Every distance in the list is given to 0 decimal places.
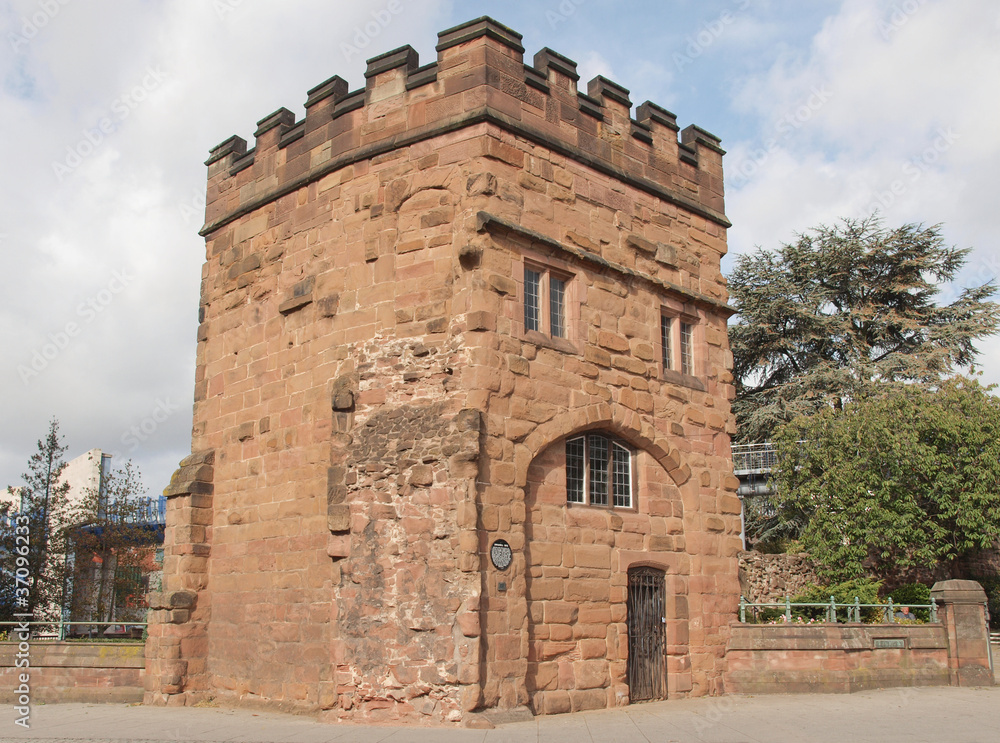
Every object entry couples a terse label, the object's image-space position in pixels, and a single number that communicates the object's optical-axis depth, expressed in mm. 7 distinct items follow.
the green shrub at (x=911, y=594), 18281
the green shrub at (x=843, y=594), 16484
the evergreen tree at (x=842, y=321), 27652
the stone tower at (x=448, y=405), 9914
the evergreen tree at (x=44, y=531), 19531
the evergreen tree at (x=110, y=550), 21453
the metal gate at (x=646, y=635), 11234
